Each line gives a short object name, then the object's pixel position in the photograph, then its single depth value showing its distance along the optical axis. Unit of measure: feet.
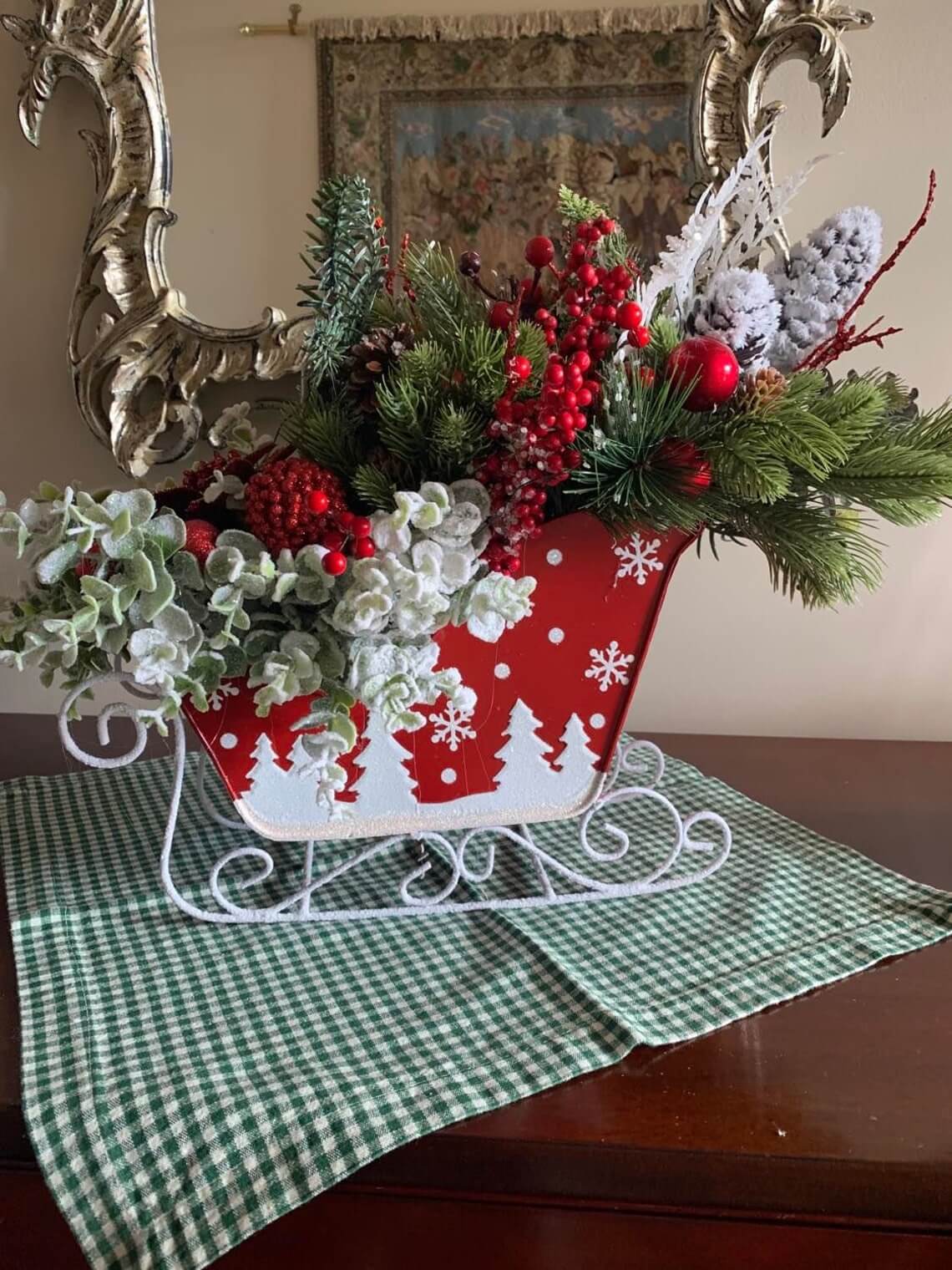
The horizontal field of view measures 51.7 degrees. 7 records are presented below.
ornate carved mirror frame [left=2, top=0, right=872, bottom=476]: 2.84
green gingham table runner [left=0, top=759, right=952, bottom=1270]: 1.50
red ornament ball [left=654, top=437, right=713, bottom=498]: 1.90
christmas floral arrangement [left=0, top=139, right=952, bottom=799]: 1.80
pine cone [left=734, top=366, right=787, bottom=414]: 1.87
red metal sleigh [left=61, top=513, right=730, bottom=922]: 2.08
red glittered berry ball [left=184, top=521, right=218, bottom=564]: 1.86
